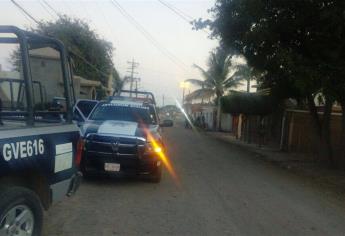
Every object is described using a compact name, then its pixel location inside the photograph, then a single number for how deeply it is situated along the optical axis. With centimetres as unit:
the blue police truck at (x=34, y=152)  497
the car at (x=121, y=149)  1040
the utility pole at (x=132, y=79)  7781
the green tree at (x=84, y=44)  4616
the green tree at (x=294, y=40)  1486
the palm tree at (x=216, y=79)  5147
